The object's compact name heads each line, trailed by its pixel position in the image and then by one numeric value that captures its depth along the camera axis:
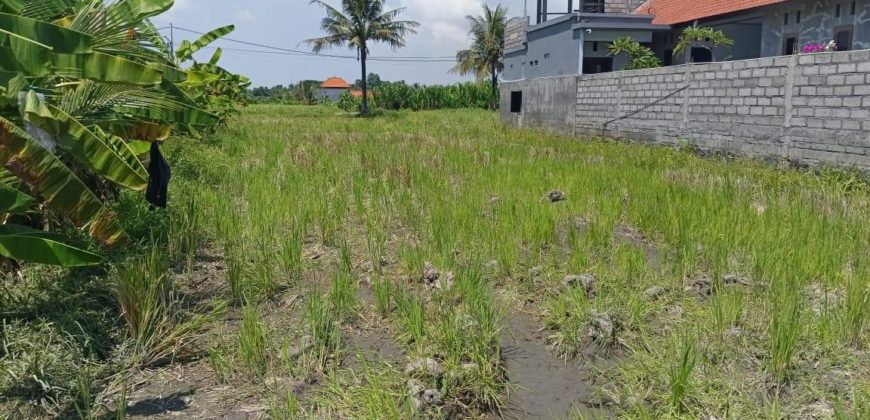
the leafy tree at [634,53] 15.30
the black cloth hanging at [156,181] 3.42
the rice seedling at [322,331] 2.51
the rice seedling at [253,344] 2.41
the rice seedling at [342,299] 2.94
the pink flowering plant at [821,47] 11.57
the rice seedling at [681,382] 2.05
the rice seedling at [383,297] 3.01
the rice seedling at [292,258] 3.50
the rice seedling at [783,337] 2.26
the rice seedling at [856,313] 2.52
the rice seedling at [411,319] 2.58
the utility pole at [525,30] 21.81
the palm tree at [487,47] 33.81
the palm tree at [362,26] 26.66
